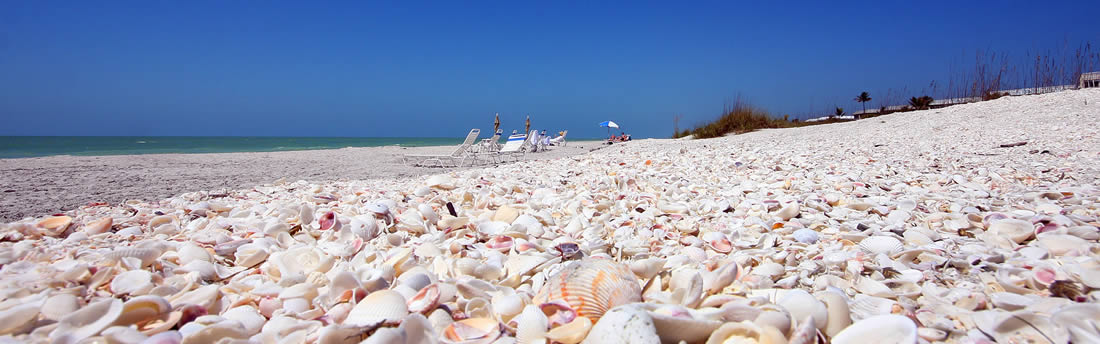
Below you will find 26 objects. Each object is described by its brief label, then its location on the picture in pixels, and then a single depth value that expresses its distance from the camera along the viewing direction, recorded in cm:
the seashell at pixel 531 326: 30
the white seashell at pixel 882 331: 27
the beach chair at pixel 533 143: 1248
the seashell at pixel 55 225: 64
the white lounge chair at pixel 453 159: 794
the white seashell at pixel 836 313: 30
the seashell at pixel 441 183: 299
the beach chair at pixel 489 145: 946
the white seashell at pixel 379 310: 32
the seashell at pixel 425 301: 35
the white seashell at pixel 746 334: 27
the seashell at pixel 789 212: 62
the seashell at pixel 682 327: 28
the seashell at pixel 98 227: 64
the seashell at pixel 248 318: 34
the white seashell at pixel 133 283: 39
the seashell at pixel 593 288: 33
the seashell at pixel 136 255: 46
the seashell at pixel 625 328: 27
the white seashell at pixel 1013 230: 46
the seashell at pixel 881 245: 44
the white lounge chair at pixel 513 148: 924
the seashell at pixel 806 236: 51
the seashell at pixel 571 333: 30
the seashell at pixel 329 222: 61
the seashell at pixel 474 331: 32
